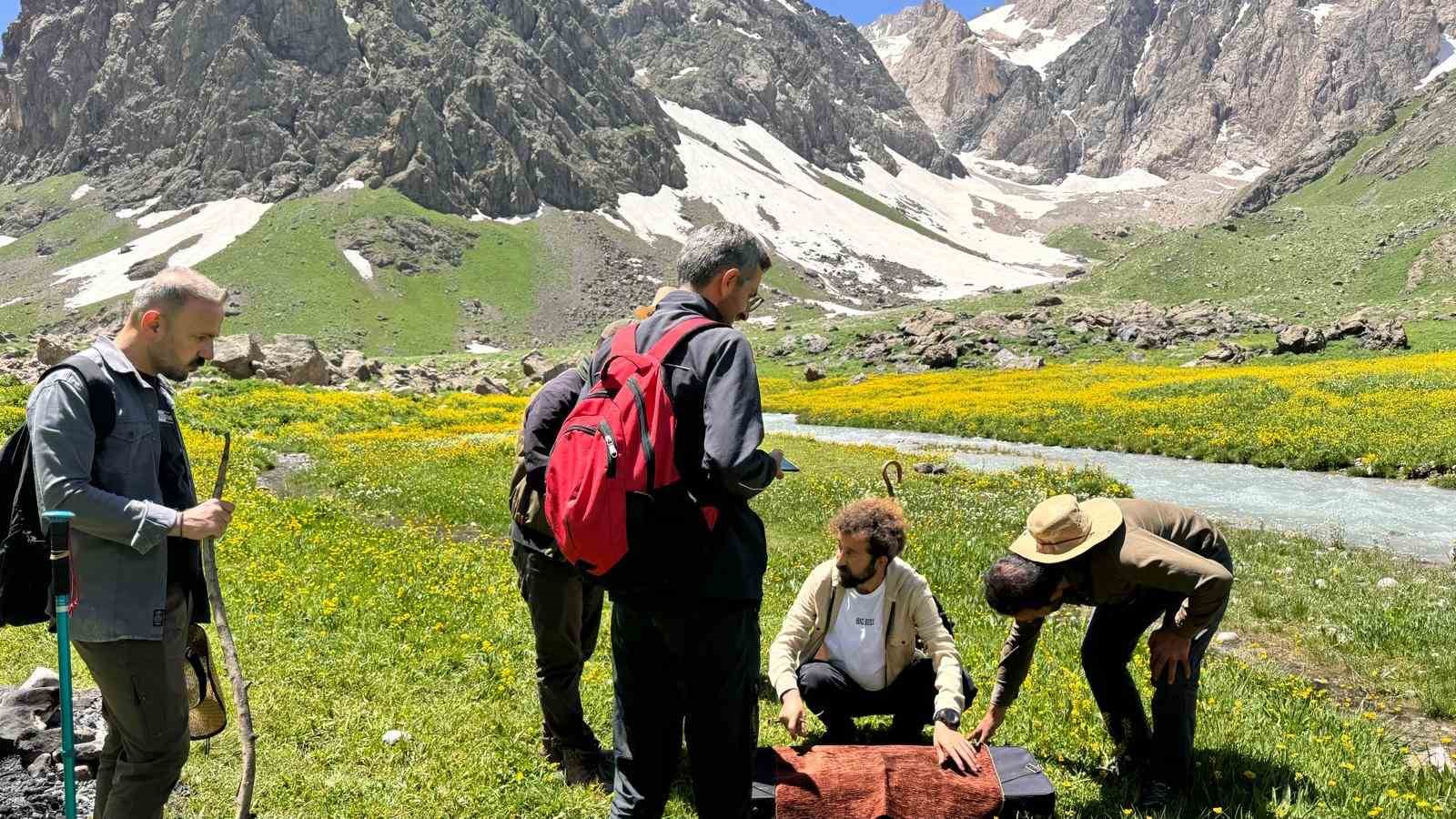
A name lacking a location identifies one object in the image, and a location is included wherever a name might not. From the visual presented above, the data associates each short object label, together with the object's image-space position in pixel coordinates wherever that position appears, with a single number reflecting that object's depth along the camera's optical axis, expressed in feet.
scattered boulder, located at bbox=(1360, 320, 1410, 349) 161.07
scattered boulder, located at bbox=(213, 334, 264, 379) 169.68
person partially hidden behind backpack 19.01
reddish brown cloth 17.93
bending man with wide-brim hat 16.81
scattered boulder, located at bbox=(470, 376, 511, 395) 191.21
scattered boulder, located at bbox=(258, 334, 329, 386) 176.65
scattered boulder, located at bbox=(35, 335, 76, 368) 153.07
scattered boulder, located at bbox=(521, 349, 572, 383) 225.58
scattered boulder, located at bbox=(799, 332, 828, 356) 274.22
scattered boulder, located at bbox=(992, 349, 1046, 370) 198.56
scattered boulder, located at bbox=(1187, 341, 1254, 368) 171.01
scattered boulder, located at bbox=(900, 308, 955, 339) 253.65
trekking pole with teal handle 12.83
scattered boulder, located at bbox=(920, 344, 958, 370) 217.36
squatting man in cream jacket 20.27
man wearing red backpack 12.54
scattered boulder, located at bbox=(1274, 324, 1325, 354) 171.53
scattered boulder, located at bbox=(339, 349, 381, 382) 200.75
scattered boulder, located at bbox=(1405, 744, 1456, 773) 19.94
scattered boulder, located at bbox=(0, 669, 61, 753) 19.26
